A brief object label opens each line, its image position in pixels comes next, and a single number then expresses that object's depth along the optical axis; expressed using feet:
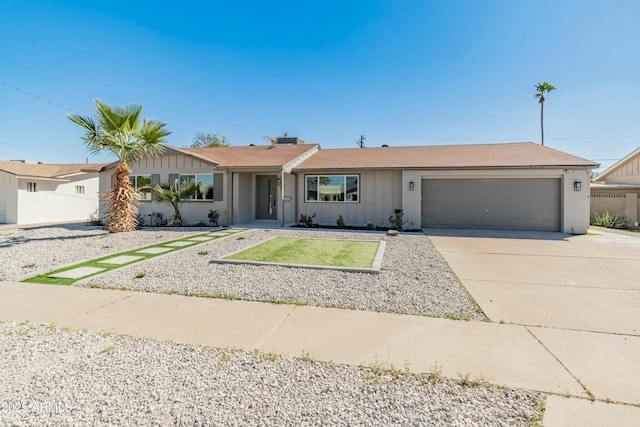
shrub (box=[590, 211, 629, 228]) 47.44
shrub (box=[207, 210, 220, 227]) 44.78
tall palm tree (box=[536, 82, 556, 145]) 94.84
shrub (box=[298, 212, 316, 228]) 43.60
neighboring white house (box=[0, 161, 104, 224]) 54.34
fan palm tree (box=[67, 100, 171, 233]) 33.76
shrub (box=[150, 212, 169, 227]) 46.70
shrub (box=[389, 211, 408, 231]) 41.14
